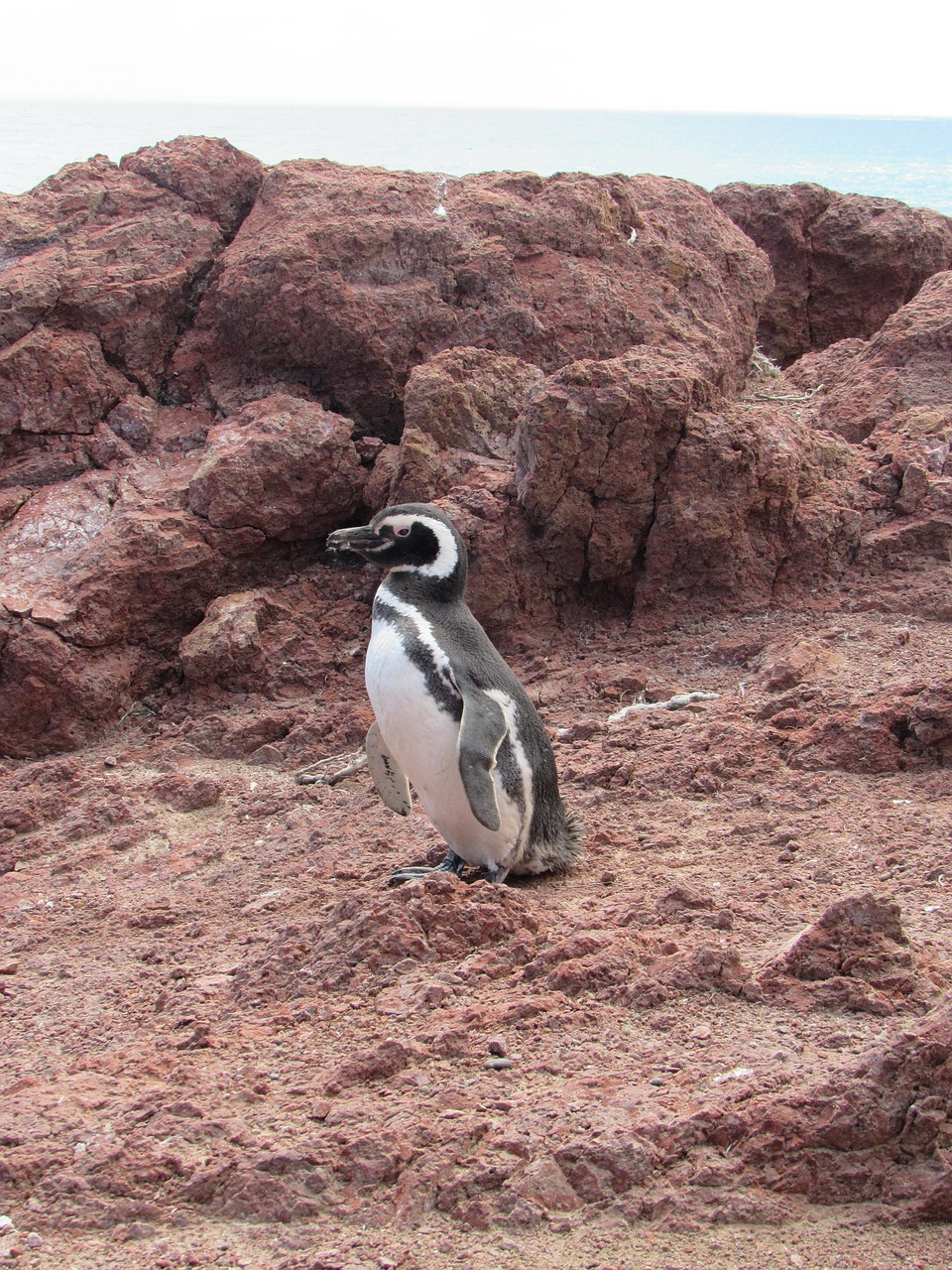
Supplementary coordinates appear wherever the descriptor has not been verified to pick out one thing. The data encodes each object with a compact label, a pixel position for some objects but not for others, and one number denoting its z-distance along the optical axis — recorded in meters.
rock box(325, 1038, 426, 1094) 2.28
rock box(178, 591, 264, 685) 5.27
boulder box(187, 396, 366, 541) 5.46
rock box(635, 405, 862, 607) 5.23
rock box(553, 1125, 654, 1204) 1.89
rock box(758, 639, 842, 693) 4.49
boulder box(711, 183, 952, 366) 8.89
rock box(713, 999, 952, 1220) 1.84
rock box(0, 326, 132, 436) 5.68
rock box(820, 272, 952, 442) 6.29
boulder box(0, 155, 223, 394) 5.87
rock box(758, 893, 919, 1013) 2.35
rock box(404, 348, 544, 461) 5.46
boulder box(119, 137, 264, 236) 6.36
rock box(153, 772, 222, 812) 4.57
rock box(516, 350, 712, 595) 5.11
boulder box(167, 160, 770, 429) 5.90
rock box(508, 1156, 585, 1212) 1.88
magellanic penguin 3.46
